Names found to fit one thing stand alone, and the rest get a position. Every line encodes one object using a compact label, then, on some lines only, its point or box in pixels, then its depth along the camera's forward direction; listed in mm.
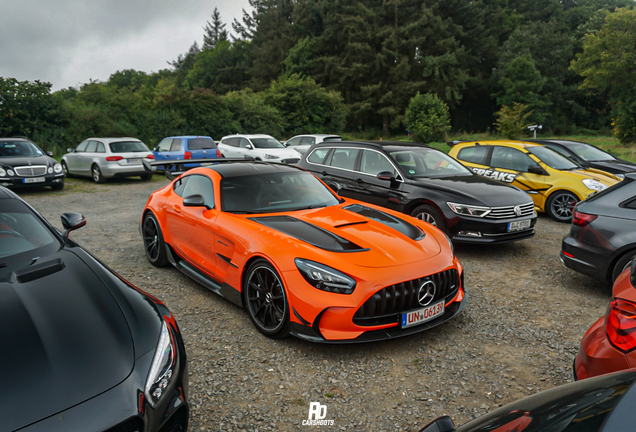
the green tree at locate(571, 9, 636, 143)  37031
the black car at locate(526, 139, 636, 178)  10539
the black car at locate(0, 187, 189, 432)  1857
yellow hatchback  8828
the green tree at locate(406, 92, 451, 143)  34031
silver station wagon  14641
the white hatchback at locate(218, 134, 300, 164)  17109
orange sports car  3426
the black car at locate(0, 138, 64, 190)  11992
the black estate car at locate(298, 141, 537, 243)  6312
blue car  16094
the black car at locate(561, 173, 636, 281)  4500
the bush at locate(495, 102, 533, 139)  25891
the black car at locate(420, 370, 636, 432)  1106
